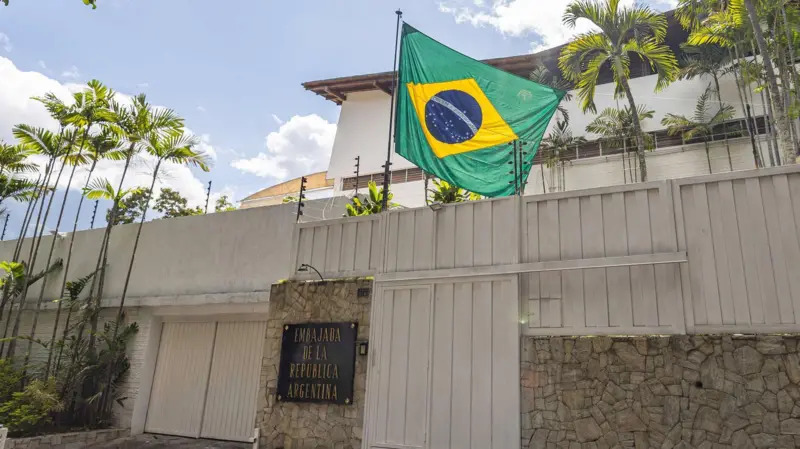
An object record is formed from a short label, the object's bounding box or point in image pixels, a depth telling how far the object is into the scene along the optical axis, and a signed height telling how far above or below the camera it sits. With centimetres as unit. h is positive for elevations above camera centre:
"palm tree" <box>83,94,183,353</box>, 1236 +557
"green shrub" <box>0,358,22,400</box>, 1148 -25
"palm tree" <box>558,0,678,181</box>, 1474 +968
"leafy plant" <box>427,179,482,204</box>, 1048 +375
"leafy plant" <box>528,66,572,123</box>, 1981 +1142
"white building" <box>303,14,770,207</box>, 1708 +938
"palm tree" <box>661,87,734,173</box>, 1664 +869
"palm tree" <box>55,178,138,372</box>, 1200 +395
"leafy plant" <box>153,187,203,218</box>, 2338 +743
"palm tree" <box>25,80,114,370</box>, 1220 +579
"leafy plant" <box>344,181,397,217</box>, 1012 +339
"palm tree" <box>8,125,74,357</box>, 1282 +533
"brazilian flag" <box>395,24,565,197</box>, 778 +395
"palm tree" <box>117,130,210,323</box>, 1239 +507
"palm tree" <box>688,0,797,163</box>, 945 +788
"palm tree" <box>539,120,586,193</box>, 1859 +817
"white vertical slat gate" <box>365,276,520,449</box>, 648 +30
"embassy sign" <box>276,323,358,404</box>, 758 +29
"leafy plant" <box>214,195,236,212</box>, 2107 +702
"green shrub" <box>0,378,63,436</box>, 1034 -76
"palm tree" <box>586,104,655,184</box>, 1755 +887
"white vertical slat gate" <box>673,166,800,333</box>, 545 +159
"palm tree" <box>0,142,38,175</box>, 1379 +528
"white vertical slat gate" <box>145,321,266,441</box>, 1118 -5
